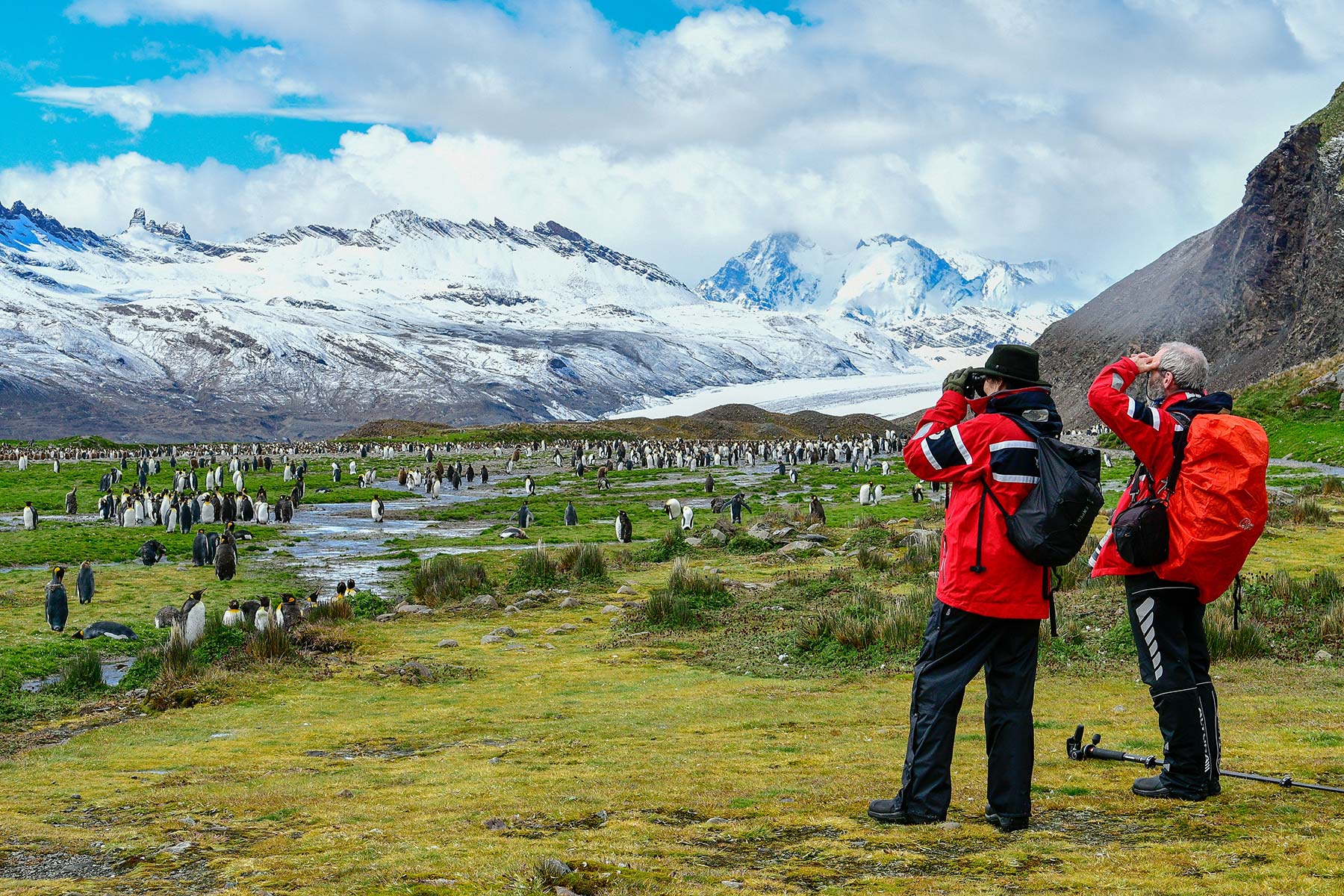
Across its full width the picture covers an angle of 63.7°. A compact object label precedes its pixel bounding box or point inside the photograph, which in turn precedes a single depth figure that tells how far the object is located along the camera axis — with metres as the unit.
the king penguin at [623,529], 26.80
